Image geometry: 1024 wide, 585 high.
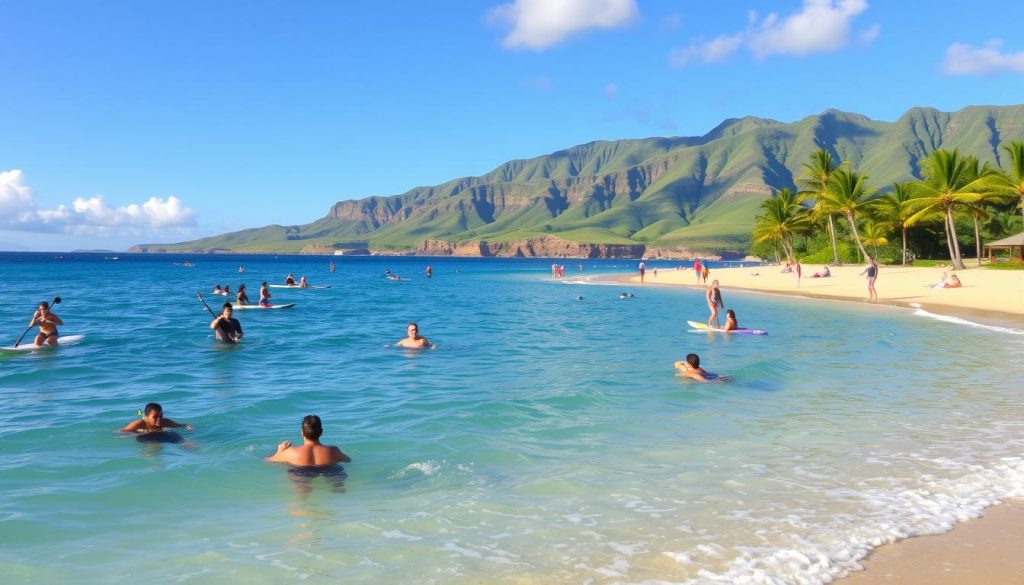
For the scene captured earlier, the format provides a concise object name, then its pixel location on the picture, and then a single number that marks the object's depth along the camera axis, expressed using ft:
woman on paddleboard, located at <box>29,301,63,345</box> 71.57
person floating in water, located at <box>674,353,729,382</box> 51.70
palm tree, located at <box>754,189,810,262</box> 280.31
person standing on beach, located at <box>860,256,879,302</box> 135.85
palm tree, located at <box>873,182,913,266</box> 230.07
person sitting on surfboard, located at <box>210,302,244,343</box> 74.25
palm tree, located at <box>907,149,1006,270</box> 181.16
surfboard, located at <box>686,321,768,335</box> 85.30
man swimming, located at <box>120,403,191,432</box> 35.88
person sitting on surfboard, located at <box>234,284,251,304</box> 125.80
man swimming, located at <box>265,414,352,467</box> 30.58
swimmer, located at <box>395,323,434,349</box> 71.92
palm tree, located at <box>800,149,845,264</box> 253.24
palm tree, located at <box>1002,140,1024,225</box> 171.00
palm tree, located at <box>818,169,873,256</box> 228.84
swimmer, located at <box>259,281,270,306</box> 127.03
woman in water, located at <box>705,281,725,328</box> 90.99
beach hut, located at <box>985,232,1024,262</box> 193.72
